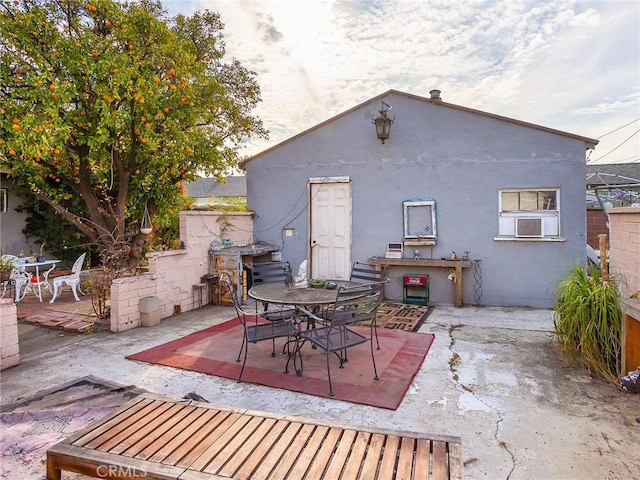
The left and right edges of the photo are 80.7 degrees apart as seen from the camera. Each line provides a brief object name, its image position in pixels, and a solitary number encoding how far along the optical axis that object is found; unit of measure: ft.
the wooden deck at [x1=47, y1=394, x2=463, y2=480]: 5.48
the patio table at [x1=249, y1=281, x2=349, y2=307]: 12.39
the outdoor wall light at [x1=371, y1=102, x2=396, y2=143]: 23.65
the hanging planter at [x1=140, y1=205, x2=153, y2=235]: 22.07
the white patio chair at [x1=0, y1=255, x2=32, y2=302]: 22.85
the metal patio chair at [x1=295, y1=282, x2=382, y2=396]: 11.61
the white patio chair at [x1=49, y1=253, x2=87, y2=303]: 22.98
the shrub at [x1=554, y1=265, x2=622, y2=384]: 11.91
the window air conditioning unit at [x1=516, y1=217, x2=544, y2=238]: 21.84
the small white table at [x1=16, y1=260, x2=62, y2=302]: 23.38
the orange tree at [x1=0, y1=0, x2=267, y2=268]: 17.03
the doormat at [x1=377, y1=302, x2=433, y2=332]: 18.46
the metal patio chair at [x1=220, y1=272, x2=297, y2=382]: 12.35
